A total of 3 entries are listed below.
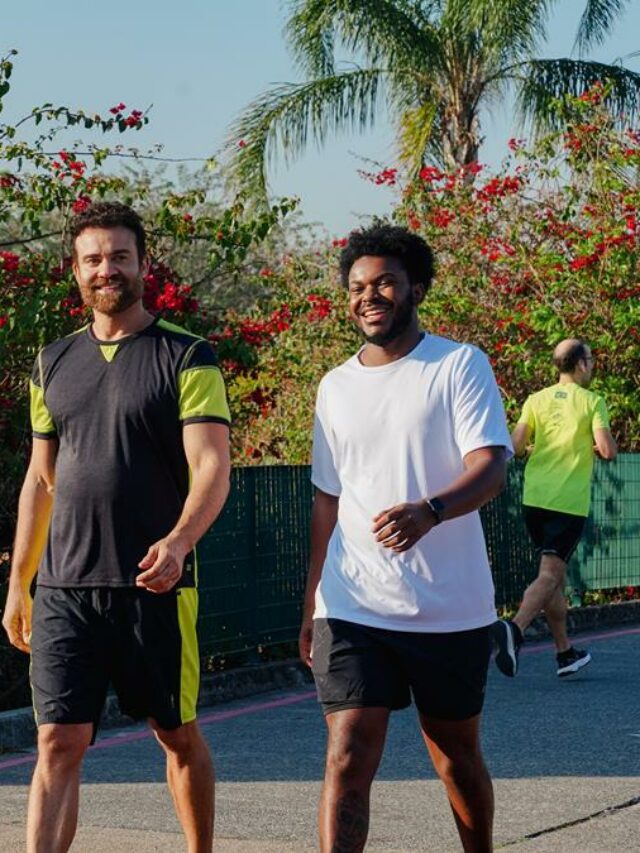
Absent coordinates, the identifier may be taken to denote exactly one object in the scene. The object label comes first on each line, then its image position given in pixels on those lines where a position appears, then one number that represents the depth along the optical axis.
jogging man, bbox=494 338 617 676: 10.72
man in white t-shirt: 5.01
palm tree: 24.61
